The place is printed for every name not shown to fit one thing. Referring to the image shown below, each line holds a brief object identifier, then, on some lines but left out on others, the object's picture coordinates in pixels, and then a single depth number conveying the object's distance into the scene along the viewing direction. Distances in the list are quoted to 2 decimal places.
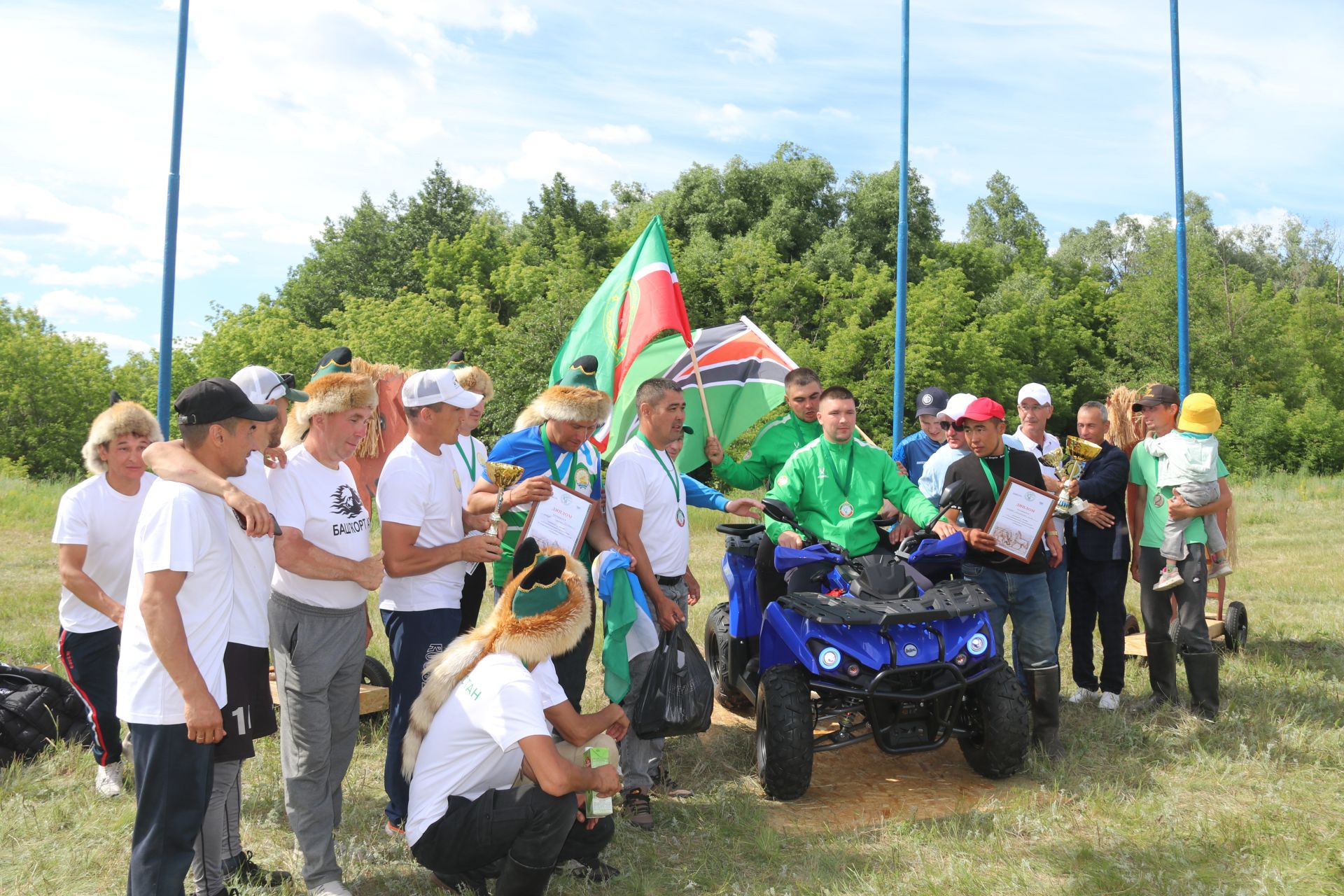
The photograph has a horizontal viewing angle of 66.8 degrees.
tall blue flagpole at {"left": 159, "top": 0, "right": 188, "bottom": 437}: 9.66
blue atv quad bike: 4.98
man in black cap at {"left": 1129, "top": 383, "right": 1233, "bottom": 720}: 6.09
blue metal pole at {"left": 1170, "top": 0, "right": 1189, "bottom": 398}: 12.26
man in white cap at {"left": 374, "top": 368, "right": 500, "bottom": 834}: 4.29
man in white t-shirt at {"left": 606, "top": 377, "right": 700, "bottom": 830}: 4.94
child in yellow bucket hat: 6.17
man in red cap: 5.63
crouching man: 3.55
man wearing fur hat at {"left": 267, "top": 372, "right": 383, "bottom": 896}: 3.94
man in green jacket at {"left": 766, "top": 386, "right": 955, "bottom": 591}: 5.58
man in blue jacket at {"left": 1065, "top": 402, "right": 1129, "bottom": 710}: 6.61
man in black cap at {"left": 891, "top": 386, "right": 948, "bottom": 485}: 7.32
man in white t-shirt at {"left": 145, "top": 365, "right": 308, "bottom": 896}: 3.68
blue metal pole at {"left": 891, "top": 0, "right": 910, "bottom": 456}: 13.04
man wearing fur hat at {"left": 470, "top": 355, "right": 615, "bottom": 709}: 4.71
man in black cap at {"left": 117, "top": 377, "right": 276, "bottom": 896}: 3.24
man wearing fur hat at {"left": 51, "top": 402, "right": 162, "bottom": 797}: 4.89
